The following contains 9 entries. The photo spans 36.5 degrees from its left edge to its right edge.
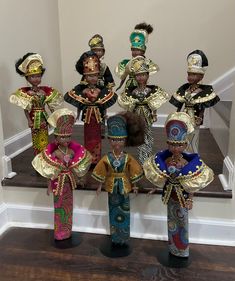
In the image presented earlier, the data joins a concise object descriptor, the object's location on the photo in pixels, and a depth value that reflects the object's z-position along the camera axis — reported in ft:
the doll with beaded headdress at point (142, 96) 5.99
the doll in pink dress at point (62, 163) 5.23
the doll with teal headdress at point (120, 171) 5.09
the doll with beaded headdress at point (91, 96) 5.91
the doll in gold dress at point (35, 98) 6.11
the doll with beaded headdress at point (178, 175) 4.76
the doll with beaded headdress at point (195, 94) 5.86
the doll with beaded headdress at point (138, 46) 7.03
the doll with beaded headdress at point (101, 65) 7.32
